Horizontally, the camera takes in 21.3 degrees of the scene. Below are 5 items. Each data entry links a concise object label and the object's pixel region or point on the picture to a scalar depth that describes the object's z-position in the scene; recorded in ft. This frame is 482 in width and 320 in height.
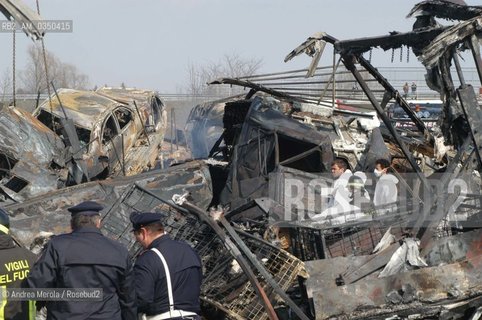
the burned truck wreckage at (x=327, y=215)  34.27
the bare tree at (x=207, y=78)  265.51
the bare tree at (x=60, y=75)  266.40
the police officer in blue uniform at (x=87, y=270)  24.38
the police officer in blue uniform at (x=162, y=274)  27.52
